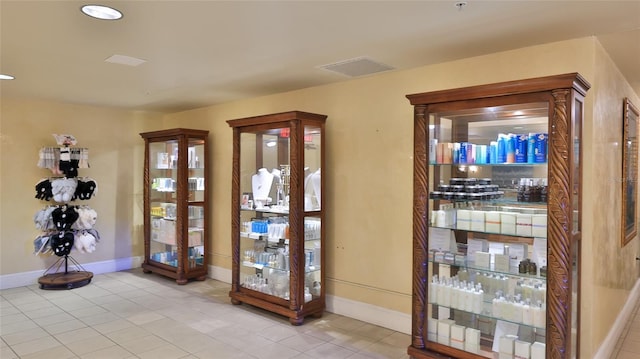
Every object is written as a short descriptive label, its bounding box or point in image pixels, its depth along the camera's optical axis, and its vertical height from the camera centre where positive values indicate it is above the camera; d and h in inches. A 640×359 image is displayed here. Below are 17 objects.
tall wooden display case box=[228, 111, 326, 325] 171.2 -17.0
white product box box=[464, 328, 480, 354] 123.0 -49.3
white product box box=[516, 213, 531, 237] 116.2 -13.5
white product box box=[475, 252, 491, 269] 124.9 -25.3
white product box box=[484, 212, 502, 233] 122.2 -13.4
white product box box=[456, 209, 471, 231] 127.8 -13.3
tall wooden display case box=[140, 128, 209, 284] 232.7 -16.8
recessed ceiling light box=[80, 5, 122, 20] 100.5 +41.1
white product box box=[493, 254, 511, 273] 121.3 -25.4
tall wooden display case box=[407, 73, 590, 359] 106.6 -12.4
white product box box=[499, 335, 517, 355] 117.3 -47.9
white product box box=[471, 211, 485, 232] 125.2 -13.4
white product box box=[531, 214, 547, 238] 111.8 -13.3
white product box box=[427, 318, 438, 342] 131.0 -48.9
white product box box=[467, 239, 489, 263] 126.1 -21.7
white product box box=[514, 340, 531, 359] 114.0 -48.3
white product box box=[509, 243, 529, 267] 118.0 -21.9
